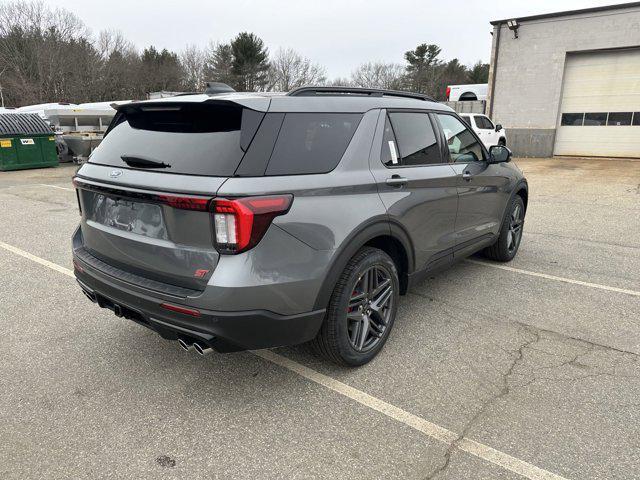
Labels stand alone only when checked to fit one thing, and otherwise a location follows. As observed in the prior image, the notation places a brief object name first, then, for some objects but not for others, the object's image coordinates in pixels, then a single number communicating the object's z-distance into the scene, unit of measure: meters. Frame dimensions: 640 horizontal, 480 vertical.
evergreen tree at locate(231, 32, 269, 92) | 48.56
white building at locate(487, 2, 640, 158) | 16.73
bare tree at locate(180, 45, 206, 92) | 51.09
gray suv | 2.36
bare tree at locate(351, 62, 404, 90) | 60.64
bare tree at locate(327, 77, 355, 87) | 58.53
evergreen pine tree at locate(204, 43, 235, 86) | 49.44
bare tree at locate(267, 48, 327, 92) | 54.47
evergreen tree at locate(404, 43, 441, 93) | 55.78
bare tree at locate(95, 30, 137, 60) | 46.39
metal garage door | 16.84
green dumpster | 14.86
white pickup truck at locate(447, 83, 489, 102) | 25.05
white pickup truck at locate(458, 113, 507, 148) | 16.09
